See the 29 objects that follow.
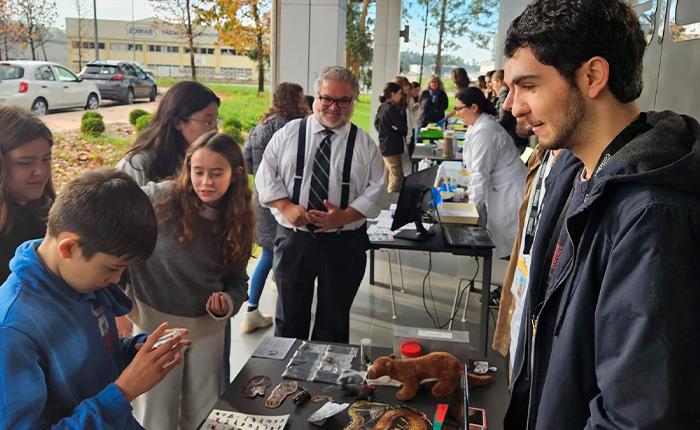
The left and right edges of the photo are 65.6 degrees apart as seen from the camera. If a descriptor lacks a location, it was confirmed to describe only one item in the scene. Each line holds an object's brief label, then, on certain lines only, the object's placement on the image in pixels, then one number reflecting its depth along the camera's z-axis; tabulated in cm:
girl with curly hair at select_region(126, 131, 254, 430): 187
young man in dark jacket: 79
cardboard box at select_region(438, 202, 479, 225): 364
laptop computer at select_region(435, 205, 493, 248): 314
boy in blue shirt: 105
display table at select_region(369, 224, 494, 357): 315
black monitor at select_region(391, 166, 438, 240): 306
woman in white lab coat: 385
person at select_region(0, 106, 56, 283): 159
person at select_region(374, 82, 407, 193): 783
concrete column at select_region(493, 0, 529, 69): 1330
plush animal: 150
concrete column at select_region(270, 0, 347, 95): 556
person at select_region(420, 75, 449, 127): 1102
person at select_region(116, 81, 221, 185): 217
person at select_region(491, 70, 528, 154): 720
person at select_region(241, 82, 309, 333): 363
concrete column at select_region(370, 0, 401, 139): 1287
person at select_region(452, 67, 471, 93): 889
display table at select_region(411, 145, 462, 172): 702
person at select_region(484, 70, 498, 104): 1035
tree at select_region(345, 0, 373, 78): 1284
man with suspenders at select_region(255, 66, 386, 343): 261
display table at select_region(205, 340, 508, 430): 142
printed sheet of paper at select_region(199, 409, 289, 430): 137
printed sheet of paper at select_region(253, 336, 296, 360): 176
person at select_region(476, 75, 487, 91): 1225
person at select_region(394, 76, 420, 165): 929
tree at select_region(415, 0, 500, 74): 1498
